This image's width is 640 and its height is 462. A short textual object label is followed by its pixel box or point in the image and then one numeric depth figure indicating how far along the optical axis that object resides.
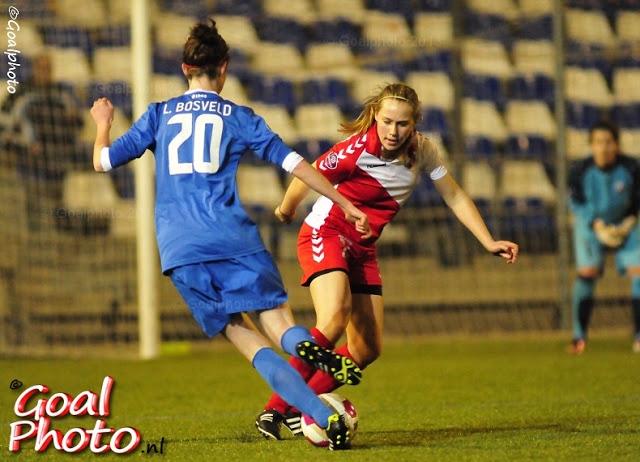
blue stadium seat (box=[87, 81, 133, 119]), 10.88
